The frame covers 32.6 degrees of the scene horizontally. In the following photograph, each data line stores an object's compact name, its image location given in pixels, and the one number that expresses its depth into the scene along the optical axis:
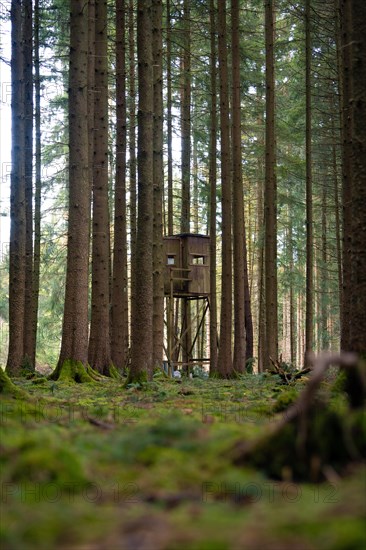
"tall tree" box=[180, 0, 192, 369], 24.57
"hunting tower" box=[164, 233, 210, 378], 25.20
